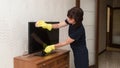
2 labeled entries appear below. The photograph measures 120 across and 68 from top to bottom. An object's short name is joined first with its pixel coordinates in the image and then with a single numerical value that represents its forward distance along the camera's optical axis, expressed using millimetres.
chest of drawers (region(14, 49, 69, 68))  2428
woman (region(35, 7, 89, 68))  2416
